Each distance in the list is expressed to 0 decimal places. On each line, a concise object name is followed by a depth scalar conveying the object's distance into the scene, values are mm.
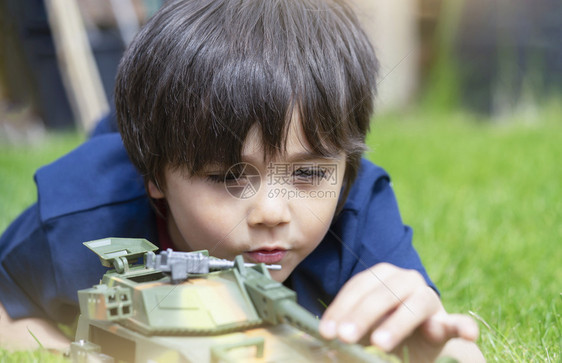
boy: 804
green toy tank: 668
